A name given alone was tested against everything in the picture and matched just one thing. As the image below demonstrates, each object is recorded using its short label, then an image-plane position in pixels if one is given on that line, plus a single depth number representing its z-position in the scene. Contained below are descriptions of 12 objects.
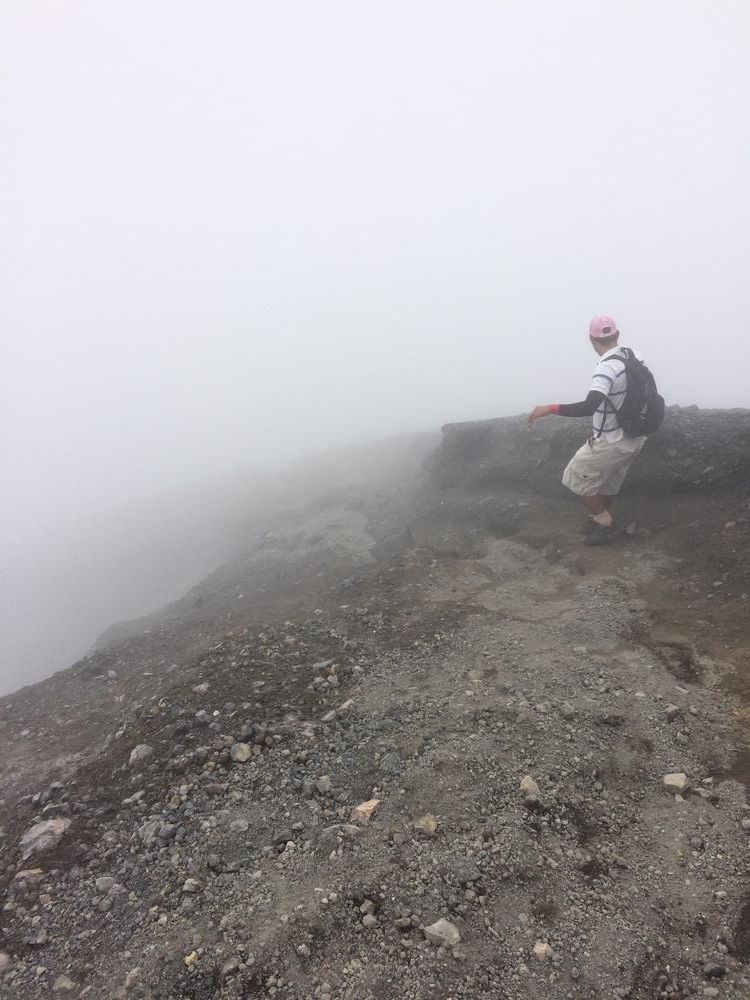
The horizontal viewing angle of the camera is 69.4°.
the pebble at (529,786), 4.58
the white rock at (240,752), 5.36
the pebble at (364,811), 4.58
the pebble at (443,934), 3.56
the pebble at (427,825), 4.37
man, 8.14
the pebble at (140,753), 5.55
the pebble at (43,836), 4.73
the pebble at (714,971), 3.15
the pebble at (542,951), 3.43
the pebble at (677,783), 4.41
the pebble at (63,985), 3.63
